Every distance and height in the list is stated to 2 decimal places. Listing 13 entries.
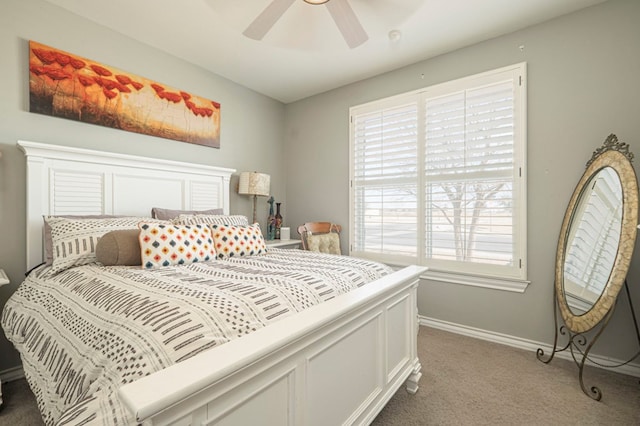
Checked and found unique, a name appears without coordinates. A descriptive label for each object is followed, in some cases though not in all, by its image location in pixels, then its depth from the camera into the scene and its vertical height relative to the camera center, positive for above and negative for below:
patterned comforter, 0.84 -0.39
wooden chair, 3.35 -0.32
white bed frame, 0.72 -0.45
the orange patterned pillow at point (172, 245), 1.74 -0.23
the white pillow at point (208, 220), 2.35 -0.10
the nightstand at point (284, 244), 3.35 -0.41
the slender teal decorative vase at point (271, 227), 3.77 -0.24
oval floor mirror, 1.79 -0.24
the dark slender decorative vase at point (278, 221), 3.80 -0.16
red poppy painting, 2.21 +0.94
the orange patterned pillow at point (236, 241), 2.15 -0.25
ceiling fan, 1.62 +1.09
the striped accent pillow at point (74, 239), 1.81 -0.20
